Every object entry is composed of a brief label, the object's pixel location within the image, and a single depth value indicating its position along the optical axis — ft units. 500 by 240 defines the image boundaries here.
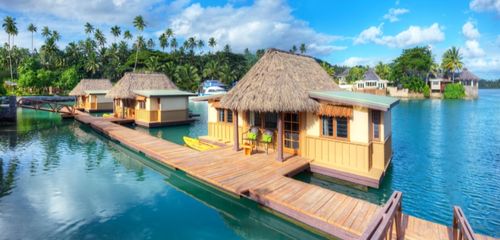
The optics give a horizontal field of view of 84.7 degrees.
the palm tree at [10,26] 175.83
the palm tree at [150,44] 296.90
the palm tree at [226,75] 231.30
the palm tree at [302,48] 304.50
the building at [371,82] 209.36
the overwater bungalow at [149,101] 76.02
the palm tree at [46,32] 217.56
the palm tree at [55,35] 213.01
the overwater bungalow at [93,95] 116.98
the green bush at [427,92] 203.33
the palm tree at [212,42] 288.84
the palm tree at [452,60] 209.46
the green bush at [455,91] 192.13
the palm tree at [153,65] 202.13
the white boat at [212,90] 182.50
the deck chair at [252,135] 37.96
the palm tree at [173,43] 271.28
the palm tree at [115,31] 221.03
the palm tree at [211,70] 229.86
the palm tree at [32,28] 214.28
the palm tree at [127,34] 205.57
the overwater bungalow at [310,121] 30.91
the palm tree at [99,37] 228.16
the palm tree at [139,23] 188.96
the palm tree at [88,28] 229.74
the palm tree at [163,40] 250.45
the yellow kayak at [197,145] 46.11
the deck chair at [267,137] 36.86
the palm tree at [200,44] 277.56
